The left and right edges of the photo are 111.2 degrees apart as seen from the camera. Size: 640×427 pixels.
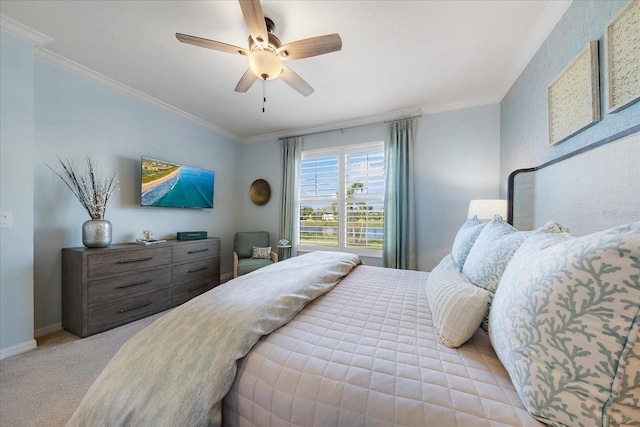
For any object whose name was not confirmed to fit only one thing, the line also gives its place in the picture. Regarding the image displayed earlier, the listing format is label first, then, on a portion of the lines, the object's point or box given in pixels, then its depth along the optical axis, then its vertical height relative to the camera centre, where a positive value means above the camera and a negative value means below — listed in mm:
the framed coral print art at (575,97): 1199 +723
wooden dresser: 2021 -724
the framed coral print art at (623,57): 978 +738
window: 3387 +233
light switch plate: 1727 -46
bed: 508 -501
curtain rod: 3061 +1372
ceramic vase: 2150 -189
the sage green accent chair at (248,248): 3318 -585
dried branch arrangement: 2203 +296
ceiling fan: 1477 +1214
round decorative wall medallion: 4082 +404
